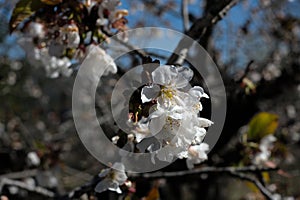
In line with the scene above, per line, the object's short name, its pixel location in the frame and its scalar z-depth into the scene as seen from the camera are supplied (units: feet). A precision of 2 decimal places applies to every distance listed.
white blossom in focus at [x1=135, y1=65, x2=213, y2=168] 1.11
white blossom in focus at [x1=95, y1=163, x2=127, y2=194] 1.33
